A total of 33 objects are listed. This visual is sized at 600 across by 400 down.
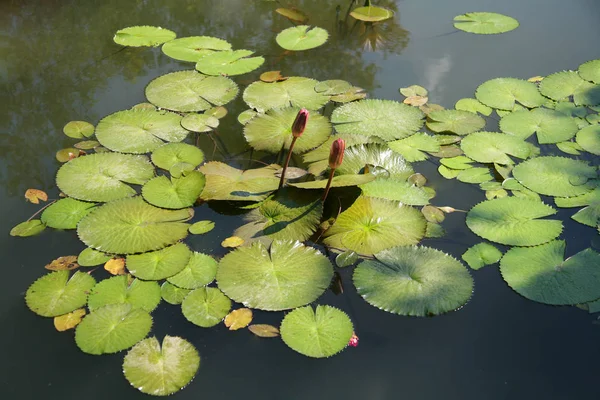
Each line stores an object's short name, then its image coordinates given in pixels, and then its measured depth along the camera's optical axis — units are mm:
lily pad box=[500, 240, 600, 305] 2297
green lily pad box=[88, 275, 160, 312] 2297
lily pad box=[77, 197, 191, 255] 2516
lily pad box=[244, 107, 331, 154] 3035
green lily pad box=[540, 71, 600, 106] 3471
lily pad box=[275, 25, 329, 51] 4039
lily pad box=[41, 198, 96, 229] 2686
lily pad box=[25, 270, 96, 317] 2301
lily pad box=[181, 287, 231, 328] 2232
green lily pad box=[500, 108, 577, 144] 3188
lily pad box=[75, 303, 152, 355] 2148
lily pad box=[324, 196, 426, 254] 2521
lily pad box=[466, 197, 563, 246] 2541
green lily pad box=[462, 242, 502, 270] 2475
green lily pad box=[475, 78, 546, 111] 3464
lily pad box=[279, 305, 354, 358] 2100
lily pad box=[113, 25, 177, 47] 4113
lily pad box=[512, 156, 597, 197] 2809
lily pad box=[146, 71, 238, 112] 3449
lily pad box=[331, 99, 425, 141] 3188
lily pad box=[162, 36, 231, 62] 3924
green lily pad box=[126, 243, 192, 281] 2395
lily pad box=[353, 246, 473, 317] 2256
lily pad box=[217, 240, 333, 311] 2273
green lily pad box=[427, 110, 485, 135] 3264
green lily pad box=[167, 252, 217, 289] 2365
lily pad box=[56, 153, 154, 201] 2809
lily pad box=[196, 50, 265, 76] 3746
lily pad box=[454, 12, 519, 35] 4254
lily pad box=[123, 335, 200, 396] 2018
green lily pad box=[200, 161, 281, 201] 2672
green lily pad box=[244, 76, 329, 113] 3400
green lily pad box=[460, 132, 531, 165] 3045
